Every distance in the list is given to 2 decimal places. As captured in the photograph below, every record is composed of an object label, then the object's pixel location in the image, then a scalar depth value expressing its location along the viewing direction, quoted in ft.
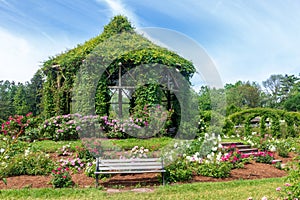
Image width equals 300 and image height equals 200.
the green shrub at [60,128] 32.60
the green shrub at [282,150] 30.37
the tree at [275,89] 156.15
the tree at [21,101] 104.56
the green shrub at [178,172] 18.90
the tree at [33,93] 107.07
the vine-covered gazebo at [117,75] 35.88
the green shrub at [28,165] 19.84
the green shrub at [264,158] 26.27
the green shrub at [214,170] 20.29
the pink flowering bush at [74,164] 21.28
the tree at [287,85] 161.27
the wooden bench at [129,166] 18.54
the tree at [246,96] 143.64
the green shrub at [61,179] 17.51
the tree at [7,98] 107.76
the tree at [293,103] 136.05
